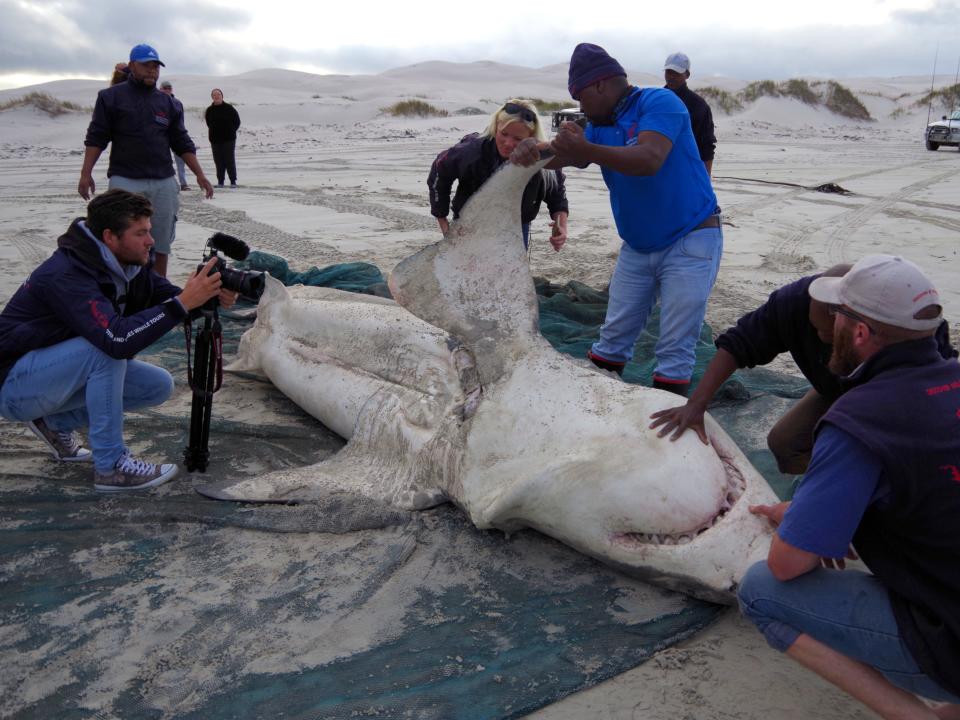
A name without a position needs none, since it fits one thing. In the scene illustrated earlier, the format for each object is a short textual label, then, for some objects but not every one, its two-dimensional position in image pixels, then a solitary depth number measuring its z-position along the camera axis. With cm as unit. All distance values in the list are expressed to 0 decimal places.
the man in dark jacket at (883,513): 184
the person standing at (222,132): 1266
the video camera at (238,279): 358
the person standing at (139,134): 587
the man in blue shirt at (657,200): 362
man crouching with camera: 338
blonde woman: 464
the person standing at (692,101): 700
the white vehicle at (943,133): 2300
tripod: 371
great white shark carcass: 273
